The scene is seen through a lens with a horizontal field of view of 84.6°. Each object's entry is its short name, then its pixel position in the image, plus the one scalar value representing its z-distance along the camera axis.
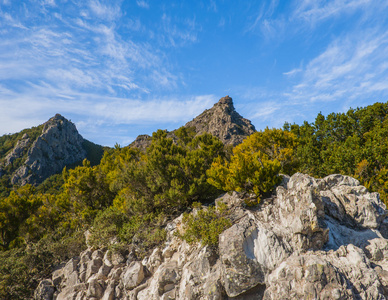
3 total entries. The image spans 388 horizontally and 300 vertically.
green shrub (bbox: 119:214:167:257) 12.89
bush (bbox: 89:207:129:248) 15.12
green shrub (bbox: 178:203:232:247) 10.07
